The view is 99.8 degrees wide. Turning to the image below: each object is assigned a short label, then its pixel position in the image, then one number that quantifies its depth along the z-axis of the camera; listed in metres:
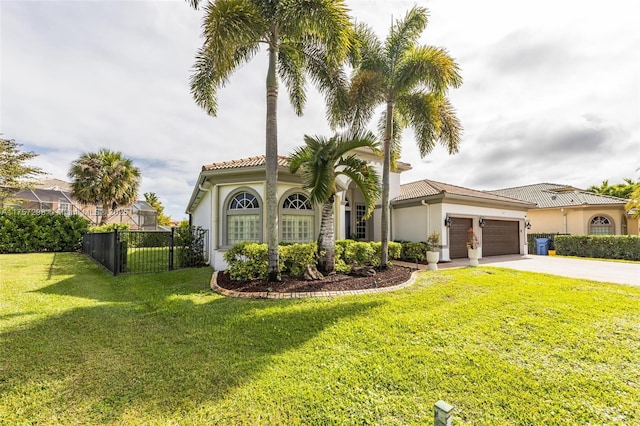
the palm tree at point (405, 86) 9.84
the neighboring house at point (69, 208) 26.30
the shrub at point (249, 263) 8.73
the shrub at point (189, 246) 12.21
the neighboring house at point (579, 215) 20.41
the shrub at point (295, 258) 9.24
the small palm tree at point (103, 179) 22.09
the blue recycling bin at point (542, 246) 20.06
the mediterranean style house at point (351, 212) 11.08
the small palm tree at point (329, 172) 8.66
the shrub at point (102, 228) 22.19
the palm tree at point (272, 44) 7.12
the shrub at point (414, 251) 13.68
